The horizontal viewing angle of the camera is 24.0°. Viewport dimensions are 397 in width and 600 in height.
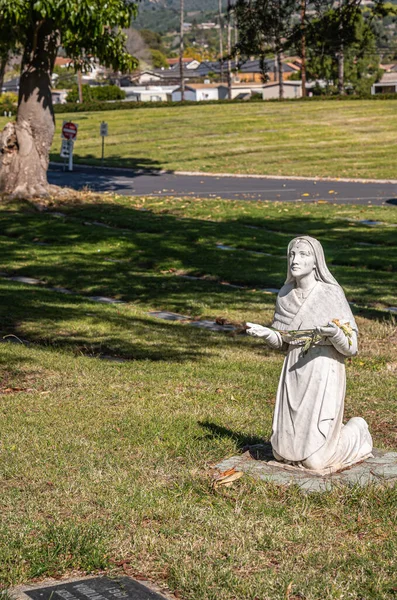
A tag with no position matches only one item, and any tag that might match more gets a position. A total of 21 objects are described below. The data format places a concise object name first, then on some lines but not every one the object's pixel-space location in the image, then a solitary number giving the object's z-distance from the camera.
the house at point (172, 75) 140.49
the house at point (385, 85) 102.00
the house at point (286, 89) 99.94
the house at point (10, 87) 122.69
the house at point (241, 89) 110.69
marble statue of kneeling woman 5.99
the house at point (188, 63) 176.50
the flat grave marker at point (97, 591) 4.48
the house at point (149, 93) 123.75
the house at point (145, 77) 142.38
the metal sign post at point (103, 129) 36.12
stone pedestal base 5.94
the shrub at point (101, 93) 90.31
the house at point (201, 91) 116.12
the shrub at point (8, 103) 68.38
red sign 34.34
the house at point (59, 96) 112.93
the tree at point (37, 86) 23.48
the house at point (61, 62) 172.29
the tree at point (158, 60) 183.49
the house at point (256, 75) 133.38
